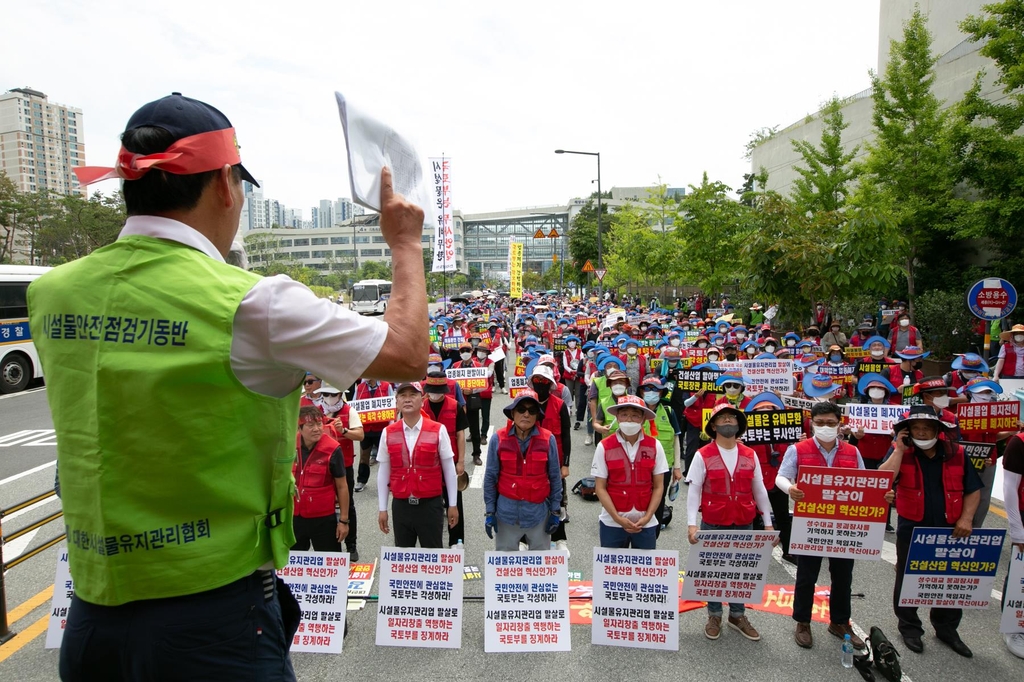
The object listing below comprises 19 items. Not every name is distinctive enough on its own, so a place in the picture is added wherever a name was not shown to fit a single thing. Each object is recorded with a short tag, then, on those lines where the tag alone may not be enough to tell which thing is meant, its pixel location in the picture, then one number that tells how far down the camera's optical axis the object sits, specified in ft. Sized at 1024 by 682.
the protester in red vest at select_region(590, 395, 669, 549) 18.83
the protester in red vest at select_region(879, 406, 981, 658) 17.24
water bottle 16.11
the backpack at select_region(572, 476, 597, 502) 29.19
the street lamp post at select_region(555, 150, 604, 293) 120.99
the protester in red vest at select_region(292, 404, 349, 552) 19.42
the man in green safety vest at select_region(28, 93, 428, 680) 4.23
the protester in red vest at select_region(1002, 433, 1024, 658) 17.04
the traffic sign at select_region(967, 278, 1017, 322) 38.42
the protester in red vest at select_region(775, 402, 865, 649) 17.24
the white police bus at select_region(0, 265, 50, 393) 55.26
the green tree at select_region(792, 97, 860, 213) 90.23
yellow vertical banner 116.88
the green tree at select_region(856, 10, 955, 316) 68.28
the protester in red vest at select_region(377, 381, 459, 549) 20.15
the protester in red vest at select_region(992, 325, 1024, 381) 37.70
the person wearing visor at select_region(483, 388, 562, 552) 19.49
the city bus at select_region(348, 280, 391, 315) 150.15
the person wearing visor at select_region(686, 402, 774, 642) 18.51
